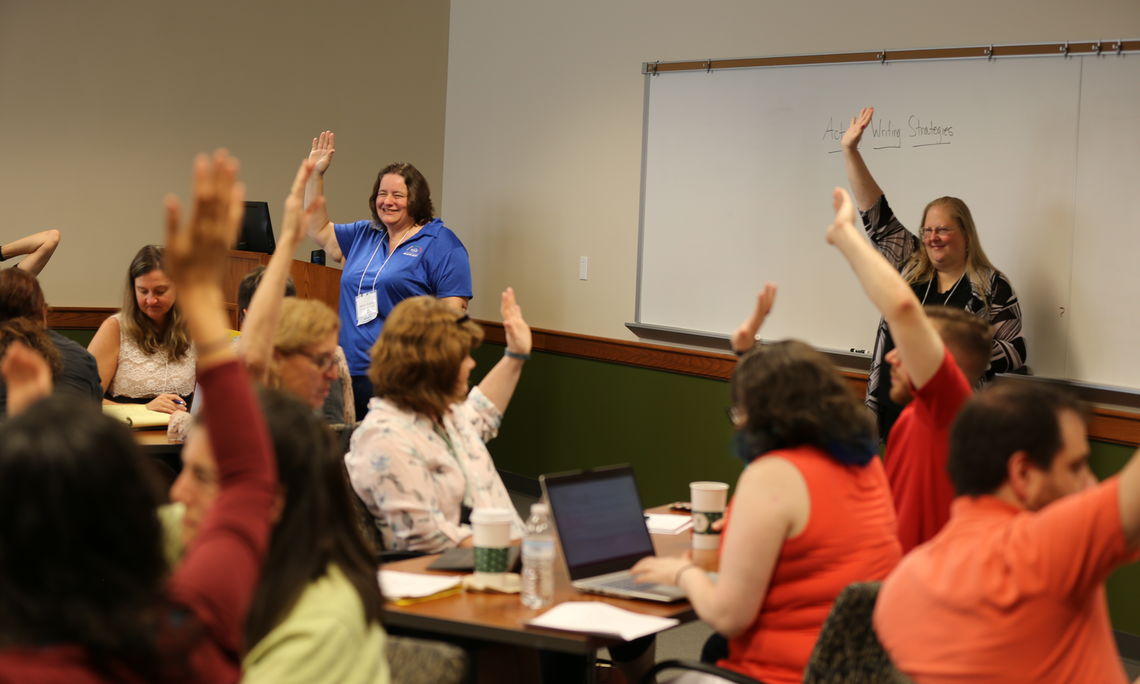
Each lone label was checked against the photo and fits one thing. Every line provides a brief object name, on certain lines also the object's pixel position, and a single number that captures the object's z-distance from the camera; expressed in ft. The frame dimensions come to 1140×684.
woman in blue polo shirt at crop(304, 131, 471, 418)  18.21
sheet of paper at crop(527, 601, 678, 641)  7.70
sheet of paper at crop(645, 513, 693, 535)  10.65
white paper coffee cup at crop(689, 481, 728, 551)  9.57
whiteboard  14.65
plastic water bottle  8.32
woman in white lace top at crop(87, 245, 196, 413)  14.93
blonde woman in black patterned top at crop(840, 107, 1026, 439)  14.70
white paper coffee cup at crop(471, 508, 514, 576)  8.48
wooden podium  19.21
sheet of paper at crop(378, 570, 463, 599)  8.26
